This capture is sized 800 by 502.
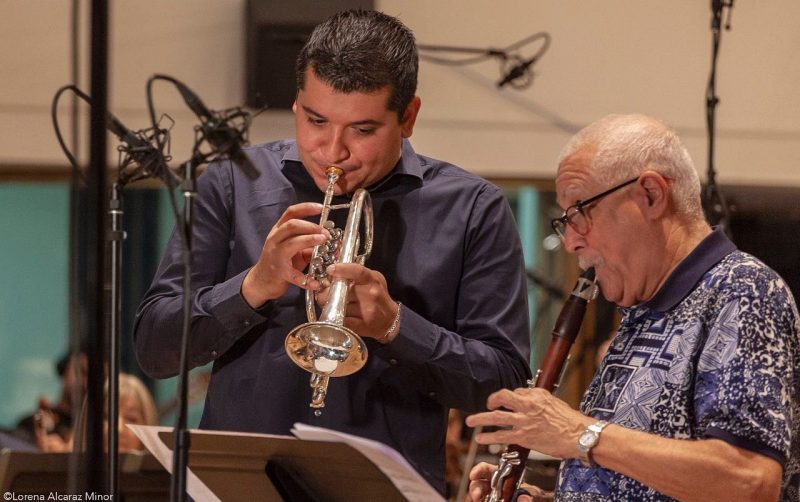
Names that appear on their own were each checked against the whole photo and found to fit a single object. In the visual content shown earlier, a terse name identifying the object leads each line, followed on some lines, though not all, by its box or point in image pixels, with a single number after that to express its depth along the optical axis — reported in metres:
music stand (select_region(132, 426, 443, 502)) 3.30
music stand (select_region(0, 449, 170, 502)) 3.75
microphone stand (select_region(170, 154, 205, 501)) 3.24
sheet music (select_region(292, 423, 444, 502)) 3.23
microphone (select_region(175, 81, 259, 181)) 3.32
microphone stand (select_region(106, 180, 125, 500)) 3.45
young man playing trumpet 3.57
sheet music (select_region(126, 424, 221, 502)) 3.37
